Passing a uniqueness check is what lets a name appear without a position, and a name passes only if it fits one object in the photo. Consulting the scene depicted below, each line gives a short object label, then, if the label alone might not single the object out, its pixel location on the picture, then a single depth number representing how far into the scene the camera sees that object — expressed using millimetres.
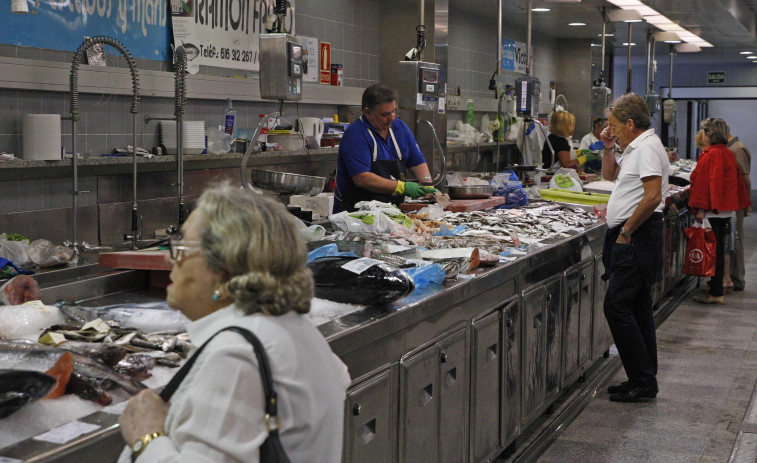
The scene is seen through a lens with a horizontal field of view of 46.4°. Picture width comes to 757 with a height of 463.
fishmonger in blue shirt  5465
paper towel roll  4520
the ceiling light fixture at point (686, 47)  14275
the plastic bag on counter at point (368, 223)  4281
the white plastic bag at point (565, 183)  7250
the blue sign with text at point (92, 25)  4672
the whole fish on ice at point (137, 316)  2609
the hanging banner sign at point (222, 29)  5898
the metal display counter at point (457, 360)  2721
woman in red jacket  8188
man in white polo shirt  4789
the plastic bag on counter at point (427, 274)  3400
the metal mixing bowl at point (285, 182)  3957
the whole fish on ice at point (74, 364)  1992
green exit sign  19984
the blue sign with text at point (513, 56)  11859
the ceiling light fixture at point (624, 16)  9531
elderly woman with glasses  1386
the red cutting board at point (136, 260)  3203
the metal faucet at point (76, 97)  4168
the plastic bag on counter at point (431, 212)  5151
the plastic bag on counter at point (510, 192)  6242
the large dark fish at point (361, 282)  2988
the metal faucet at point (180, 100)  4402
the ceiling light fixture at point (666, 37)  12375
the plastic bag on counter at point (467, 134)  9948
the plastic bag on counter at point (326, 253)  3301
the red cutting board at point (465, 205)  5578
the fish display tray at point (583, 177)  8820
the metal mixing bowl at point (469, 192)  6066
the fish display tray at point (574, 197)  6633
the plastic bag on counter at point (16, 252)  3709
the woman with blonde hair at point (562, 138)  9773
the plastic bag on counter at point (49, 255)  3707
